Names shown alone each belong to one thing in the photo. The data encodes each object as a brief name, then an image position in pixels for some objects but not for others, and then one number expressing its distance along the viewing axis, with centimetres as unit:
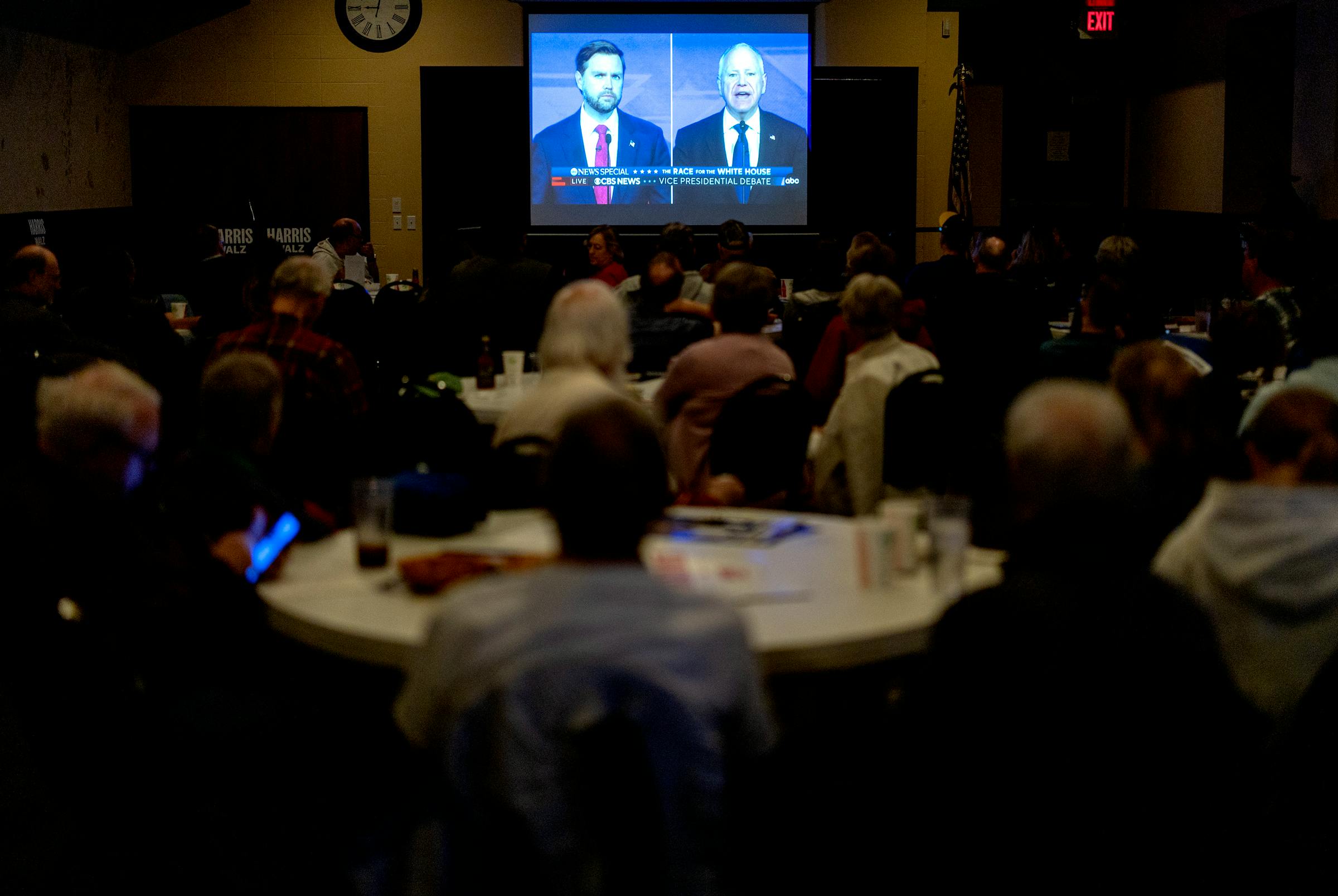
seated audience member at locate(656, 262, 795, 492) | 421
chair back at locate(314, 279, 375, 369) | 670
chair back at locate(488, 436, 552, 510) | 311
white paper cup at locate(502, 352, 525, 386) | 509
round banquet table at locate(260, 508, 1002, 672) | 218
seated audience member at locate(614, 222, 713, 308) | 650
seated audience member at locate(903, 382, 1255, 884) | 184
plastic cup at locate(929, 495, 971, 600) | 243
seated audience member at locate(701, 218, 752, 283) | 725
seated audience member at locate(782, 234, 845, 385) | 643
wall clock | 1080
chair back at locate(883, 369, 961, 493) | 400
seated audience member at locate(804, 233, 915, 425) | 526
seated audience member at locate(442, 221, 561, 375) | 623
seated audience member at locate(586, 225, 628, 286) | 761
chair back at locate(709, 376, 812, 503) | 396
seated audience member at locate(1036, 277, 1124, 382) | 443
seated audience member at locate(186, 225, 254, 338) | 679
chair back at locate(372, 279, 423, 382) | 713
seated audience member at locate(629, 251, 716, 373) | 548
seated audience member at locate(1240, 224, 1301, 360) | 561
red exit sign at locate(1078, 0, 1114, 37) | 1131
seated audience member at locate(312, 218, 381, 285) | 909
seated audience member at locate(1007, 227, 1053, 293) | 893
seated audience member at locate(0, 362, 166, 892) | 224
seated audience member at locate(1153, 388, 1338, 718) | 222
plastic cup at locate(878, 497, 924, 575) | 254
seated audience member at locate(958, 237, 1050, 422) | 598
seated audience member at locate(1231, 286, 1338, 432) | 368
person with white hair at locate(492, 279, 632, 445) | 324
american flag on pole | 1055
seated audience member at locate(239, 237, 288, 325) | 565
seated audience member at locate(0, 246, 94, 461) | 459
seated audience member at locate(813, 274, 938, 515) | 412
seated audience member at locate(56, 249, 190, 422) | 581
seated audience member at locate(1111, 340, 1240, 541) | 278
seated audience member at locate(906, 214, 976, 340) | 638
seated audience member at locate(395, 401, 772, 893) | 158
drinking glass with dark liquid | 256
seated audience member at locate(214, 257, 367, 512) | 405
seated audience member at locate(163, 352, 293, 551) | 268
